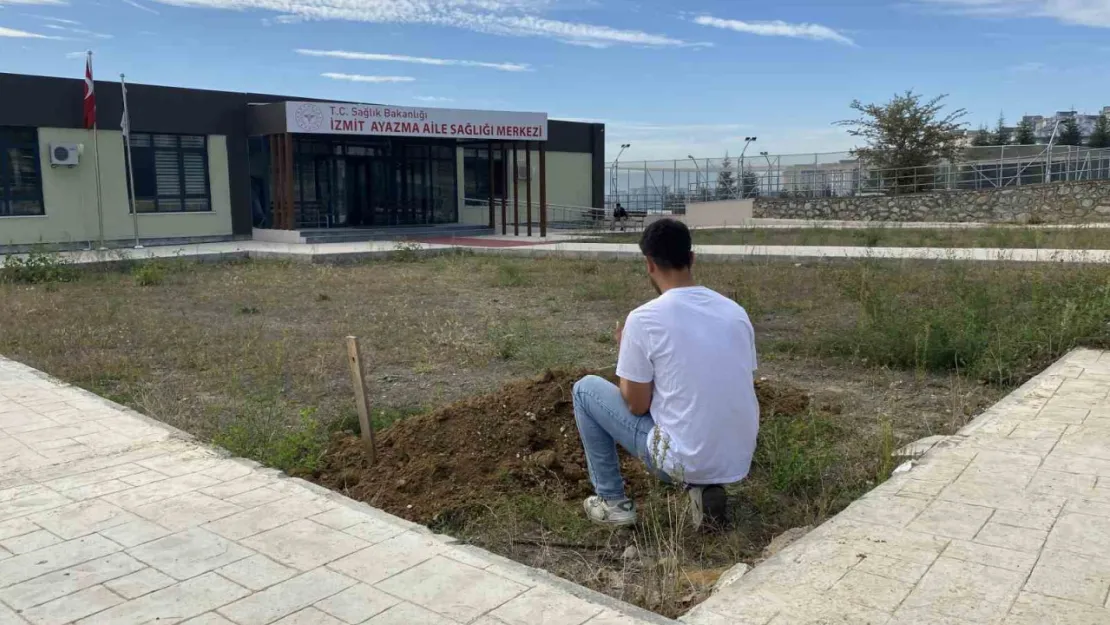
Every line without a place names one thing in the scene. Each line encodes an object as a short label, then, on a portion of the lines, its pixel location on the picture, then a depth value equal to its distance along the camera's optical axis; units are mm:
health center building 20531
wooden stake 4688
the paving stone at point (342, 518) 3776
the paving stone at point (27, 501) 4039
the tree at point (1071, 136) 39594
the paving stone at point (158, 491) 4141
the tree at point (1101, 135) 37625
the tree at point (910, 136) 33281
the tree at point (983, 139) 40375
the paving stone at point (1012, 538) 3346
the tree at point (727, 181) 37844
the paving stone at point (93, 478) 4426
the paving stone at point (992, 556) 3164
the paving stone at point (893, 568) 3088
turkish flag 19453
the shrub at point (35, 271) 14383
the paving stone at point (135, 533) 3645
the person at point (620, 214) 31522
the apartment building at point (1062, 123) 40906
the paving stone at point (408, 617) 2875
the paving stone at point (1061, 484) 3949
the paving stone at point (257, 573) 3203
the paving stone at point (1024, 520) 3545
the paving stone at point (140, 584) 3145
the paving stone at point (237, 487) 4207
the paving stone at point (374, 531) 3615
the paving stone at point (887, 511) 3631
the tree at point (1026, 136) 40594
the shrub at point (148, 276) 14000
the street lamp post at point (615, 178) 38388
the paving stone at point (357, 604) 2930
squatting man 3562
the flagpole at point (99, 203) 20953
